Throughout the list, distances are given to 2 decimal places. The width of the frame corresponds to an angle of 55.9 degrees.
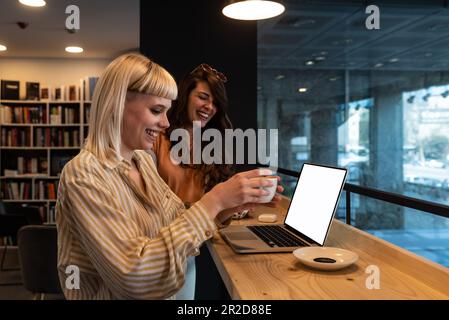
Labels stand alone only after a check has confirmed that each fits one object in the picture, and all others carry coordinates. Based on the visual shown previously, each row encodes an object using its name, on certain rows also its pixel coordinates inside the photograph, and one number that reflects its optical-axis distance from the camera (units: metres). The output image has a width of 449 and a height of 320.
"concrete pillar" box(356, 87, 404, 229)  6.37
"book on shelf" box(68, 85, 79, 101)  6.09
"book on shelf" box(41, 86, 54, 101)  6.13
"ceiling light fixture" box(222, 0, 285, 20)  1.90
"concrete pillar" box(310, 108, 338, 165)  6.25
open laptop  1.21
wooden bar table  0.88
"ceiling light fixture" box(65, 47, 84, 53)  5.73
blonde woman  0.84
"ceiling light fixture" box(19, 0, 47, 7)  3.52
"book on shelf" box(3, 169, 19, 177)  6.02
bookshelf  6.01
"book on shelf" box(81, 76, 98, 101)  6.00
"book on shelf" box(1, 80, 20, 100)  6.00
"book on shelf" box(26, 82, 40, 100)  6.09
